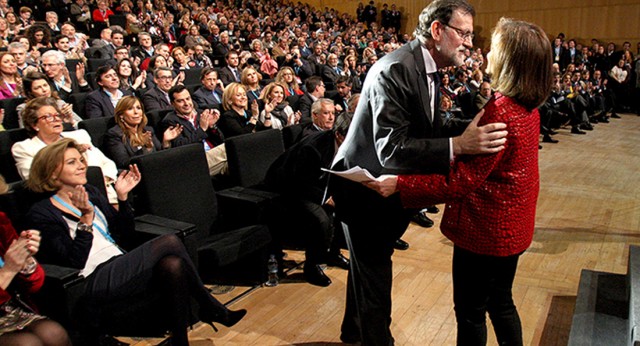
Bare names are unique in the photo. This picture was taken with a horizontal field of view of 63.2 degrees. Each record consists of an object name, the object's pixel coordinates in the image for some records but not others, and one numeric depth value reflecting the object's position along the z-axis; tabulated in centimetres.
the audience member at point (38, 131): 254
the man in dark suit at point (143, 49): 600
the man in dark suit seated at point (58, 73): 420
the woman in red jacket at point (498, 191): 125
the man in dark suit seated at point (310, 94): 473
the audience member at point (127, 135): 294
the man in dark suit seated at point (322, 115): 322
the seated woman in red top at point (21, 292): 152
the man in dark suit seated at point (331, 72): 733
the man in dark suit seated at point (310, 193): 253
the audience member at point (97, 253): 182
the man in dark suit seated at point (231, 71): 585
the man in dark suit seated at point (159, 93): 396
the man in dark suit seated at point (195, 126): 305
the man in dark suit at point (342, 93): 550
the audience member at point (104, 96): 374
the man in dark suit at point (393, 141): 127
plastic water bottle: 258
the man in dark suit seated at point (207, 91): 445
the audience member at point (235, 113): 371
